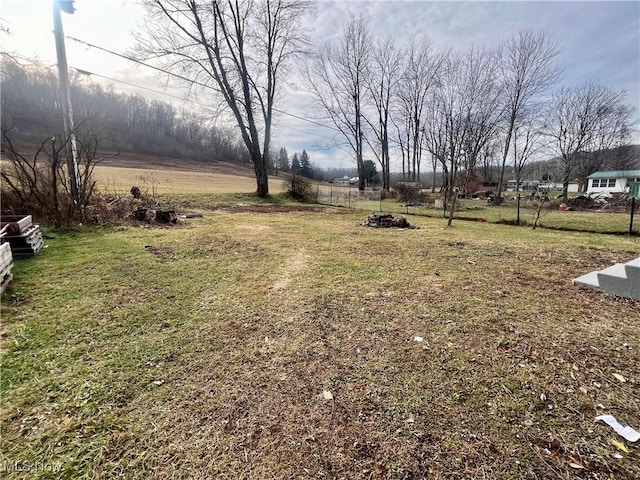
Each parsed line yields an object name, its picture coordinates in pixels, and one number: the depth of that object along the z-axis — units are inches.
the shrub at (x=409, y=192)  803.4
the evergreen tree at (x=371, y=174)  1433.2
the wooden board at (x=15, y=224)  168.3
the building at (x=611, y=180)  1240.2
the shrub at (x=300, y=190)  710.5
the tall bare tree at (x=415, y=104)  922.1
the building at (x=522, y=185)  1428.5
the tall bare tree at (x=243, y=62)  578.3
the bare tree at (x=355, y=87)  924.0
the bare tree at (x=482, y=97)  645.3
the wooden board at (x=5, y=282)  120.7
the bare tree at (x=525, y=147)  808.3
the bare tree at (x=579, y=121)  896.3
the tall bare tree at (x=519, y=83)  714.3
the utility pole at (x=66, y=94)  268.7
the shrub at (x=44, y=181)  227.5
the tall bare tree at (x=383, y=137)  1034.7
